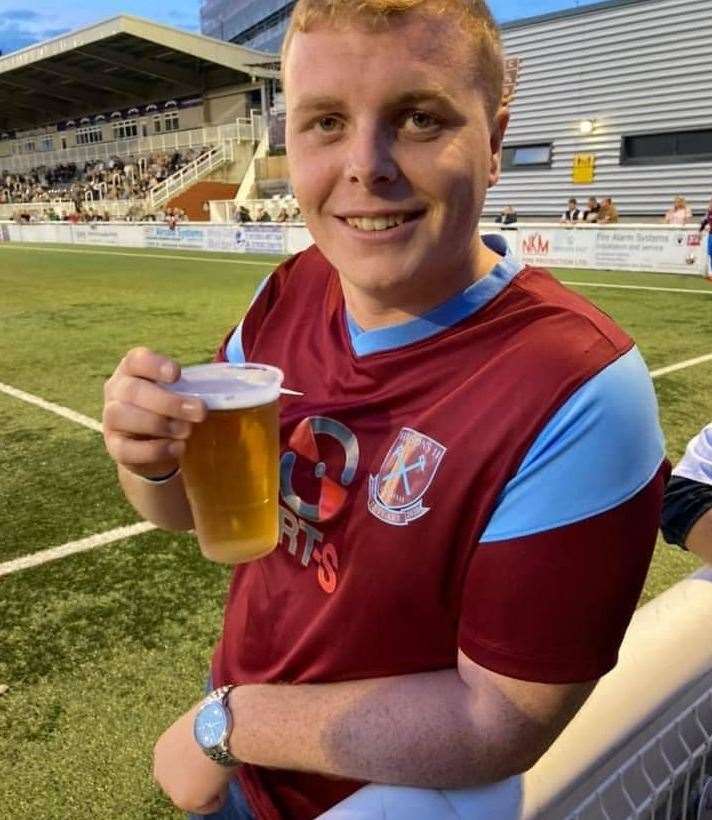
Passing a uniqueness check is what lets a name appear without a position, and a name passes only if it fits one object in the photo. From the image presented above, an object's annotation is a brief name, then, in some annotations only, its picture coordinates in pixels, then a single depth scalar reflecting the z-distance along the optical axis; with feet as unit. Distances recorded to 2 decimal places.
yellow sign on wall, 78.12
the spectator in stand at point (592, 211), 64.54
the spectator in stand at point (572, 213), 70.18
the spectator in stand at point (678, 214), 57.57
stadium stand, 124.77
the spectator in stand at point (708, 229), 43.64
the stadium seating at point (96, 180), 132.67
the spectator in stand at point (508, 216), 69.87
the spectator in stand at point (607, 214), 60.90
